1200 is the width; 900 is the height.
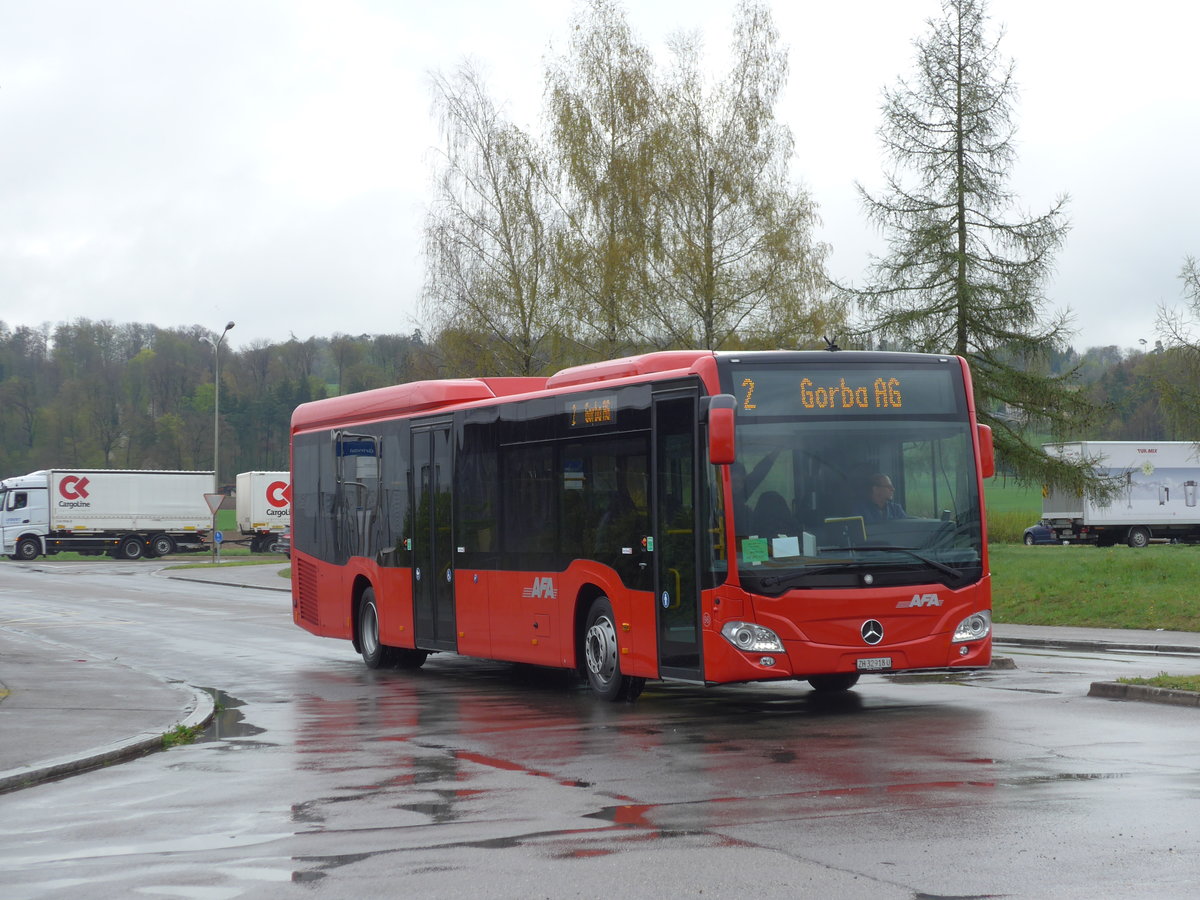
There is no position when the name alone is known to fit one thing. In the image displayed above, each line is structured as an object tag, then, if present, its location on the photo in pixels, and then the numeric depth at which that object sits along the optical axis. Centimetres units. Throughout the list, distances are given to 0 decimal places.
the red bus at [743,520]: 1264
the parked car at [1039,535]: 6078
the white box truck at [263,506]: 7338
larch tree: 3638
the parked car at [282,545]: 6839
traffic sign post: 5228
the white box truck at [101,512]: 6719
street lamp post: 6206
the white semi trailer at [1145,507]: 5619
